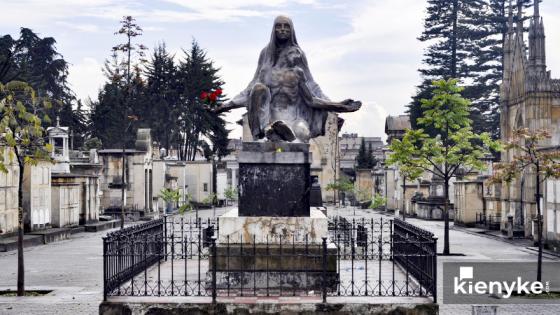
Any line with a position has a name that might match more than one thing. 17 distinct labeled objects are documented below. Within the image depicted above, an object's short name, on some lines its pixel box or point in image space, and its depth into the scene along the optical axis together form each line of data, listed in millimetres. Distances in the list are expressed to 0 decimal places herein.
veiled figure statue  14477
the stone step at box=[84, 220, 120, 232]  38188
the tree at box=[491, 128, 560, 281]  19625
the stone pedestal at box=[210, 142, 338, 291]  12953
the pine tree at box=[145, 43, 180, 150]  81562
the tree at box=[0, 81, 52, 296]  16438
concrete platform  11656
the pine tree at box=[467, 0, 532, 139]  67438
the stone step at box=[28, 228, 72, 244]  31016
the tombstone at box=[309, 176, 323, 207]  31297
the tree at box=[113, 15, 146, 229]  45500
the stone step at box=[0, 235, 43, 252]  26547
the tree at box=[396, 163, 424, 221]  28888
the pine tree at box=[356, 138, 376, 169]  102625
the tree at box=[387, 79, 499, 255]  27078
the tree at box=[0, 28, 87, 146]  73938
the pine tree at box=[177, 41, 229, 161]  80562
